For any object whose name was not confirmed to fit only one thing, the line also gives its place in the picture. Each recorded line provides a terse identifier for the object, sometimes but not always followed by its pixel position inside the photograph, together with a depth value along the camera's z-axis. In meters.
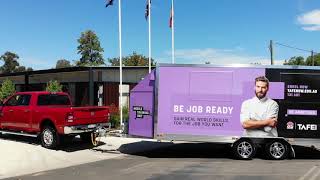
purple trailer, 15.70
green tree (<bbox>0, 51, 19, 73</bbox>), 135.88
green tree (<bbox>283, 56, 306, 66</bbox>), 109.69
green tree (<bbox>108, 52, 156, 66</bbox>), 84.00
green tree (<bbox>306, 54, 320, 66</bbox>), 105.38
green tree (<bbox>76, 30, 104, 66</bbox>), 83.62
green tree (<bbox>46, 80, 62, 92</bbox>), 32.09
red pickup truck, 17.41
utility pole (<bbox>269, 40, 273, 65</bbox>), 58.83
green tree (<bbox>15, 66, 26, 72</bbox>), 135.64
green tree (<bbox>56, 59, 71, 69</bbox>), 130.44
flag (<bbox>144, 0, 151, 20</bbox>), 29.73
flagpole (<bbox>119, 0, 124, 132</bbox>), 26.62
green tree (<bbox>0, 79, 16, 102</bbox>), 37.95
